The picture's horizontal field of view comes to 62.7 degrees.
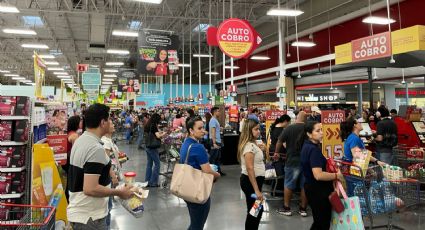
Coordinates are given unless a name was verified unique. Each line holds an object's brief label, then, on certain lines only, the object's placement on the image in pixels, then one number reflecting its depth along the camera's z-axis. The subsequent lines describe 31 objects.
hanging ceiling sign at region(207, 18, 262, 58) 8.39
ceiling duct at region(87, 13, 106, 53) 14.95
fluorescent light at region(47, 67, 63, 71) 30.66
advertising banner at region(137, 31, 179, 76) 13.38
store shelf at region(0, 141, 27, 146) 3.98
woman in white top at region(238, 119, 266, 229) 3.71
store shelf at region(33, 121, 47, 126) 4.34
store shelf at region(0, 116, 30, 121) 3.99
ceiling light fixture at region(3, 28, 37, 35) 13.66
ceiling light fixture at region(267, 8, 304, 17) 11.13
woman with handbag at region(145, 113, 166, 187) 7.29
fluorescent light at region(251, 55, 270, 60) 21.21
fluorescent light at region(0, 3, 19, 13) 10.98
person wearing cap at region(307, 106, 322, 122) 8.36
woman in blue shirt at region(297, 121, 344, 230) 3.31
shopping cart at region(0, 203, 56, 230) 2.35
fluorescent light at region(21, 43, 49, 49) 16.67
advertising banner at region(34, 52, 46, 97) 4.70
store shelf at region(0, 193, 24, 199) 3.92
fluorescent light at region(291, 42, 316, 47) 15.41
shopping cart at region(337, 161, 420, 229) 4.09
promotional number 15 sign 6.47
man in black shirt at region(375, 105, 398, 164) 6.41
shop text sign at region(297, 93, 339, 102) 19.72
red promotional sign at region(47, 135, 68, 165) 4.64
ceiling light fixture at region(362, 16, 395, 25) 12.02
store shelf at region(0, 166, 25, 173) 3.95
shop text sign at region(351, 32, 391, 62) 6.72
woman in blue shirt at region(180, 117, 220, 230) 3.26
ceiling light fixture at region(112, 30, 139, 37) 13.74
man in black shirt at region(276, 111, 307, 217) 5.36
